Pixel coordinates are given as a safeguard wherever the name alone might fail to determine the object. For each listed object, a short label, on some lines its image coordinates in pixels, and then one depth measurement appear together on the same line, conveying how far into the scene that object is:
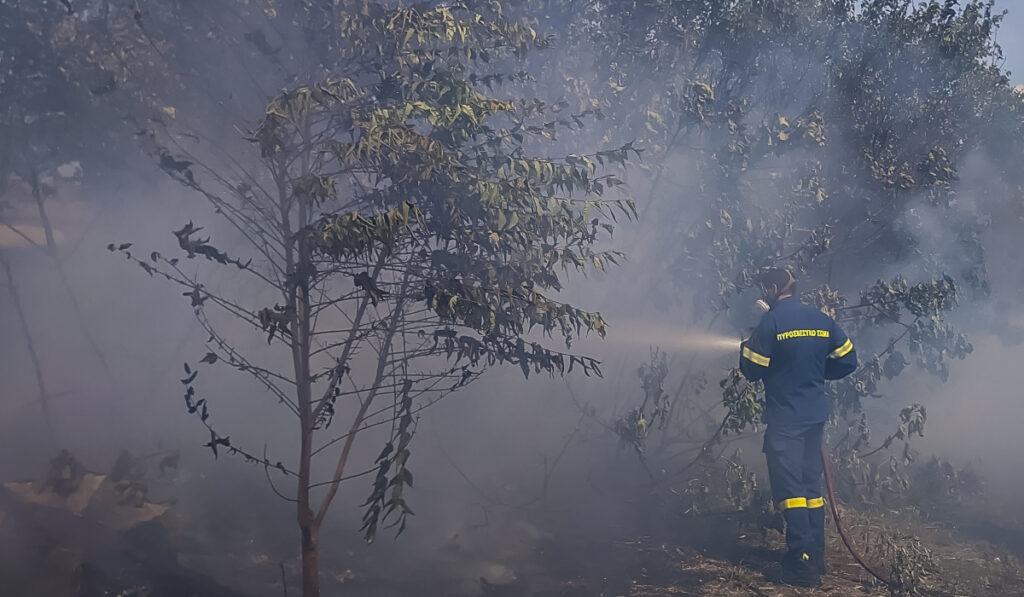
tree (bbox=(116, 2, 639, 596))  3.89
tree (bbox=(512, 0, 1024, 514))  8.12
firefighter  5.77
